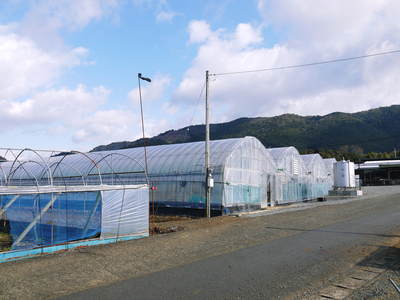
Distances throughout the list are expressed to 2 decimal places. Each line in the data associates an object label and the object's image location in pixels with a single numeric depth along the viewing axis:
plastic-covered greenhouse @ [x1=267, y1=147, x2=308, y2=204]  31.72
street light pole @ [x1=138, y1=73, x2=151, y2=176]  19.16
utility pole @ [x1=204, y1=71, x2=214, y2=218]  20.92
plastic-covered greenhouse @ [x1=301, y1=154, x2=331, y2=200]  39.25
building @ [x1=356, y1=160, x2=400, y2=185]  77.19
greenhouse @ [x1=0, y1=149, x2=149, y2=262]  12.02
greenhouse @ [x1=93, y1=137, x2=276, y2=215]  23.64
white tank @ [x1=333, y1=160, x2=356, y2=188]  44.09
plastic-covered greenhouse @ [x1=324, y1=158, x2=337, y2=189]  48.59
